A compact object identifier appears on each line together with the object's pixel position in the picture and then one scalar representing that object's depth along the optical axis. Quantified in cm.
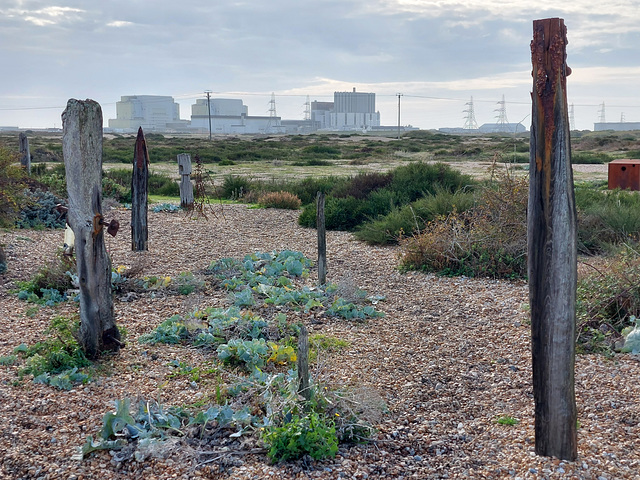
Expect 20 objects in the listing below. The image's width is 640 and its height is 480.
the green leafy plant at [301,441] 368
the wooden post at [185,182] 1455
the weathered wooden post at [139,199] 1009
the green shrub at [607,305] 560
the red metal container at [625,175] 1544
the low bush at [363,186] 1475
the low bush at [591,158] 3182
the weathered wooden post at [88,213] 521
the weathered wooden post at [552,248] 326
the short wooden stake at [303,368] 405
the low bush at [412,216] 1098
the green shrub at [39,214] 1200
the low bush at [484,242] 863
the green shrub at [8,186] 901
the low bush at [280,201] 1622
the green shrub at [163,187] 1954
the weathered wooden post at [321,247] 789
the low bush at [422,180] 1380
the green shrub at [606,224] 962
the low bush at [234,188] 1881
